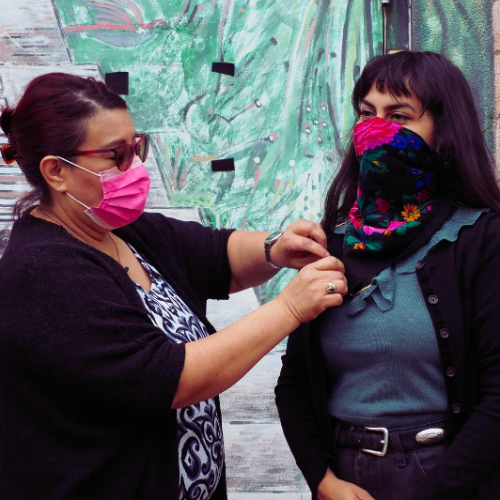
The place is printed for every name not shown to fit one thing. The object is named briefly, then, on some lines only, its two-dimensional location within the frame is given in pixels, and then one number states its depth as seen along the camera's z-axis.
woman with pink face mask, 1.84
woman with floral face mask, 1.80
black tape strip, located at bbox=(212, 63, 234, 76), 3.57
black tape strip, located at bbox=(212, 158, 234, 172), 3.63
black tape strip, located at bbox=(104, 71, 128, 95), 3.61
